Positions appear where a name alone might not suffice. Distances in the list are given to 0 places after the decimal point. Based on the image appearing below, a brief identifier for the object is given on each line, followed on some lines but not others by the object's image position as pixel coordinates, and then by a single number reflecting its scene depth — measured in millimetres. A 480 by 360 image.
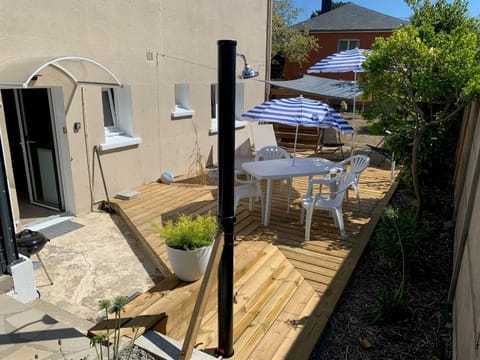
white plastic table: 5762
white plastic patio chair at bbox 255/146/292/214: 7469
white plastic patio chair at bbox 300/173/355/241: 5332
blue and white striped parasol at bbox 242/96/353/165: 5980
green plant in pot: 3613
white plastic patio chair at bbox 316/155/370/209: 5754
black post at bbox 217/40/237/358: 2417
